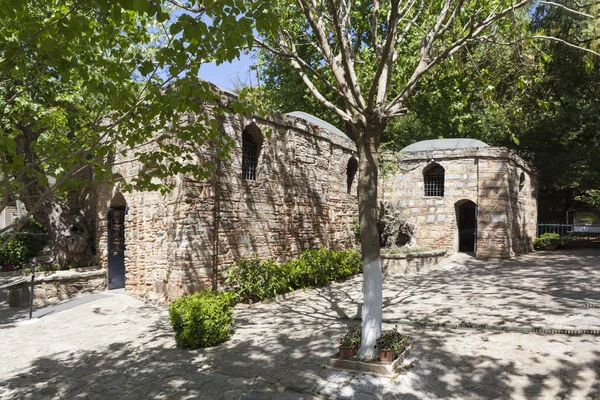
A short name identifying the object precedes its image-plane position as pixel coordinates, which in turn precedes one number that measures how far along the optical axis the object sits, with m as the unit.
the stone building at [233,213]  8.59
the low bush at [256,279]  9.13
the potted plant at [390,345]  5.11
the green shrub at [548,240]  18.23
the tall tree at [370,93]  5.39
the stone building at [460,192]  15.20
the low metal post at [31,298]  9.00
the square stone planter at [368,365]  4.97
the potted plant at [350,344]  5.38
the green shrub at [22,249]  16.03
